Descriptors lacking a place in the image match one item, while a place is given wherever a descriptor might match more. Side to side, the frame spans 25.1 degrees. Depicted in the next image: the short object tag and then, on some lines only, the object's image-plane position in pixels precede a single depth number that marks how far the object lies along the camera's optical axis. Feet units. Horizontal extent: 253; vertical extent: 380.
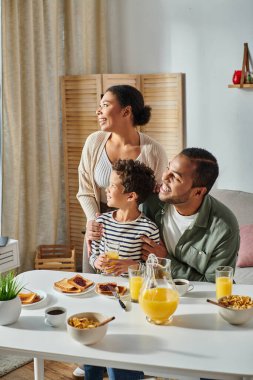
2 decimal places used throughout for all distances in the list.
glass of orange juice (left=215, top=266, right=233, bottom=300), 6.31
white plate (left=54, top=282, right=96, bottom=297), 6.57
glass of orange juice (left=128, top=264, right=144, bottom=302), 6.29
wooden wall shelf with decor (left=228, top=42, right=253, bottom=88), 12.82
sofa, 10.84
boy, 7.59
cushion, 11.14
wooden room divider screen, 13.97
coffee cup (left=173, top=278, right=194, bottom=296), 6.49
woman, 9.52
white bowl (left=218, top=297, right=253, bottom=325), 5.64
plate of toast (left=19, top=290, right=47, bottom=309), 6.24
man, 7.02
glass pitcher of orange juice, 5.69
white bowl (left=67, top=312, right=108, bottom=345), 5.24
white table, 4.93
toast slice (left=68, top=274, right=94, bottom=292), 6.70
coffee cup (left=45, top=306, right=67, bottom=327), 5.70
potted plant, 5.77
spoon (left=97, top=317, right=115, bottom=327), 5.37
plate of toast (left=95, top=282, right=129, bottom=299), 6.53
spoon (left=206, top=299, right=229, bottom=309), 5.75
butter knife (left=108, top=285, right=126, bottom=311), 6.17
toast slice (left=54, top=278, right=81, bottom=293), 6.64
